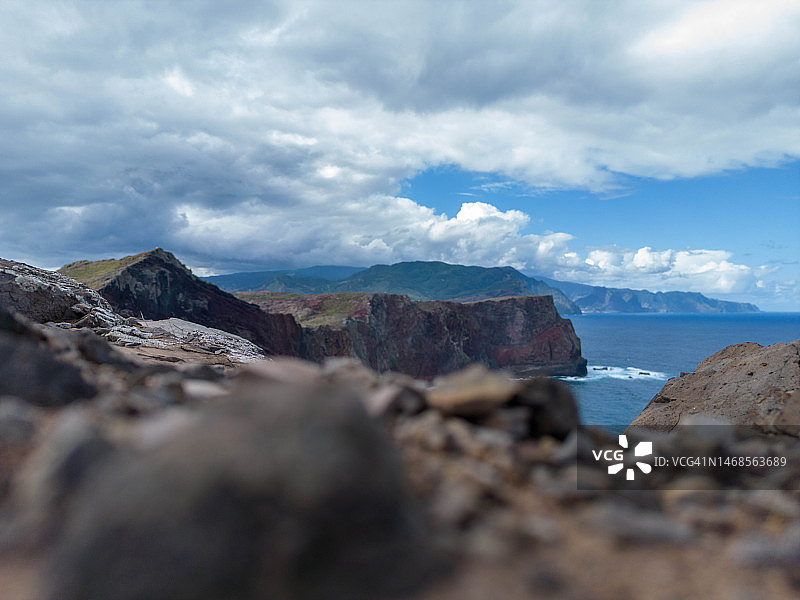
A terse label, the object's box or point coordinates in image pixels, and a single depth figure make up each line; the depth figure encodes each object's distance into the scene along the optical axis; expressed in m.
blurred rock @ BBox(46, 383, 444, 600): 2.64
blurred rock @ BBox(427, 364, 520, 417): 4.71
